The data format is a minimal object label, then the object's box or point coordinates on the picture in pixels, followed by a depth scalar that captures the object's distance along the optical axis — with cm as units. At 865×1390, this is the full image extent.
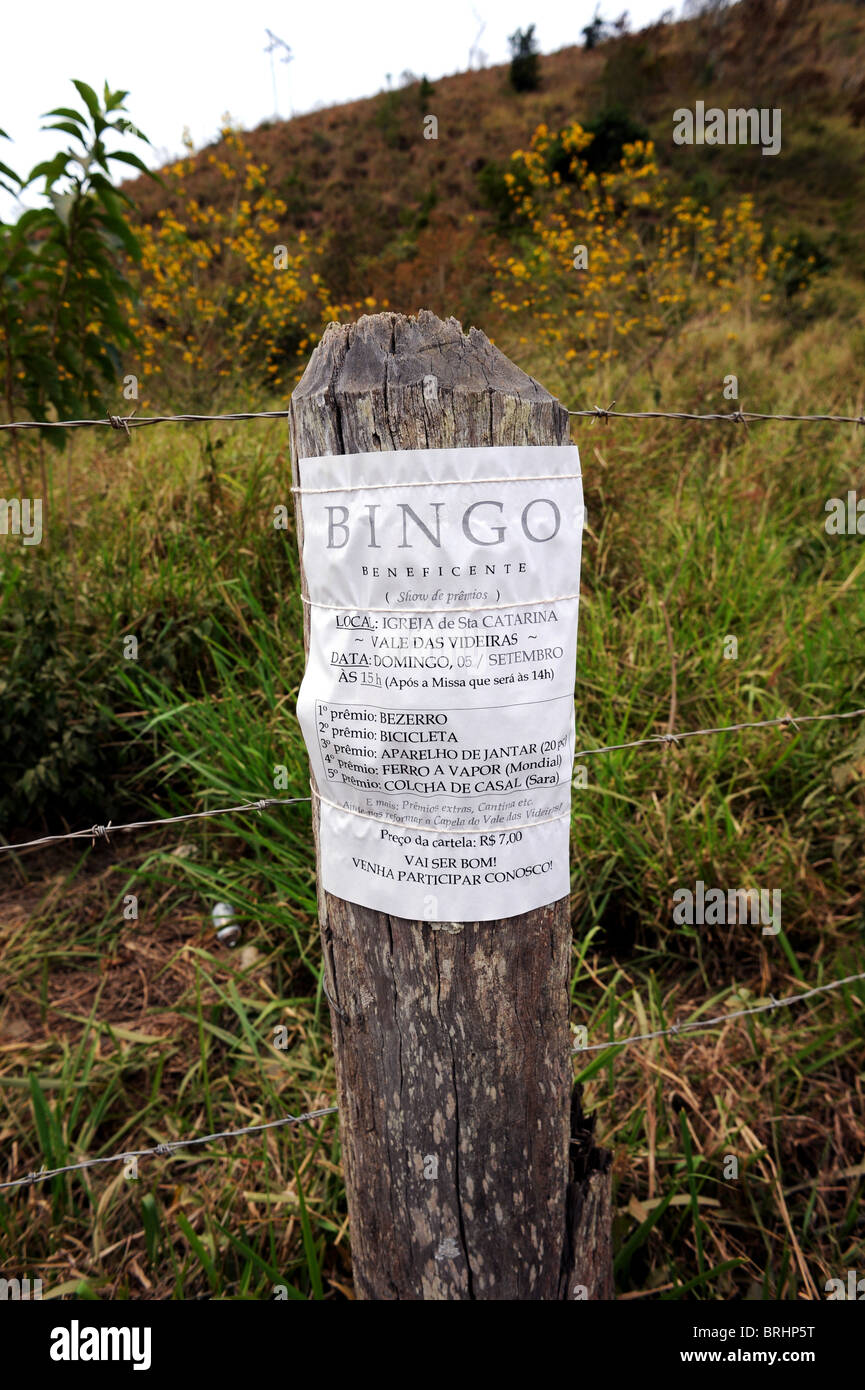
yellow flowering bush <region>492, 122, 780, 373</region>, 508
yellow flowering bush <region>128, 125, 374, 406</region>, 481
